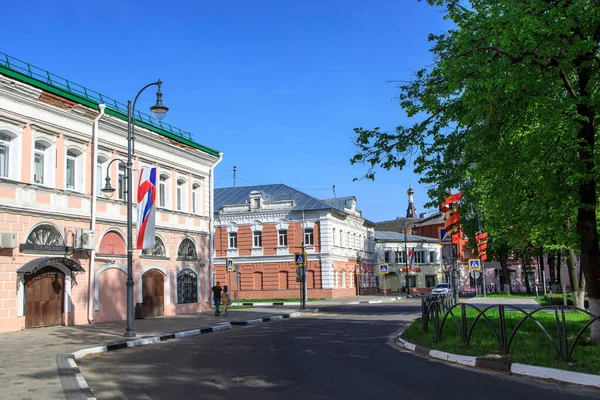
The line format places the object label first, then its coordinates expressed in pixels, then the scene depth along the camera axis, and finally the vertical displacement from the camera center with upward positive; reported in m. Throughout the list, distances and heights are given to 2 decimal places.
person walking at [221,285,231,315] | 28.34 -1.73
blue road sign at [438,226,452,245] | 20.95 +0.69
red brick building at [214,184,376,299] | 52.00 +1.77
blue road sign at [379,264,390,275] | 50.12 -0.88
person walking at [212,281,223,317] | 28.39 -1.60
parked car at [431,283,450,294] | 51.49 -2.85
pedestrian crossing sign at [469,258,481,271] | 34.69 -0.47
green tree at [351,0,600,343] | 10.70 +2.97
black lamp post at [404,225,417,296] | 67.06 +0.15
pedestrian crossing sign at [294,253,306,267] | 34.80 +0.13
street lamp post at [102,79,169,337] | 17.78 +2.37
